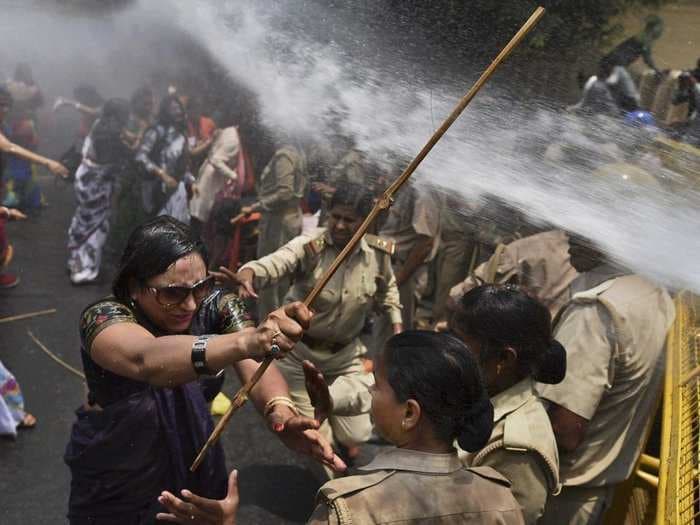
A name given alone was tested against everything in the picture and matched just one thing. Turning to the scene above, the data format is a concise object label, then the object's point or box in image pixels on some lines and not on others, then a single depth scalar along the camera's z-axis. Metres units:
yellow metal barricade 2.48
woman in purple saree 2.62
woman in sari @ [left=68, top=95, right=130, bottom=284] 8.34
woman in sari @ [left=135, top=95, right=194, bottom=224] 8.55
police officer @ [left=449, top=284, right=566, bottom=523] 2.64
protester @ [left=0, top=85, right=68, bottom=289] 6.80
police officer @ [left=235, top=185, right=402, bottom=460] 4.52
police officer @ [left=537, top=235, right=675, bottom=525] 3.12
